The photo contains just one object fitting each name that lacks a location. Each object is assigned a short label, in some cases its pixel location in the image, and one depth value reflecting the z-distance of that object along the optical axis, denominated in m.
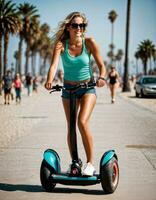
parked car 35.91
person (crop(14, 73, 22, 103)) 28.12
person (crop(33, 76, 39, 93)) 51.74
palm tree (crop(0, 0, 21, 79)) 57.03
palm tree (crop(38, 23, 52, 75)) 115.88
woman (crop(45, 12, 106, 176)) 6.46
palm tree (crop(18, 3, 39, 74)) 79.75
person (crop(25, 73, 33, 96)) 38.97
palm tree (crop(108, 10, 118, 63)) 117.38
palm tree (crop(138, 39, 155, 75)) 112.89
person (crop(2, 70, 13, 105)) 26.84
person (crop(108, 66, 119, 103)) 26.74
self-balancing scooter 6.33
